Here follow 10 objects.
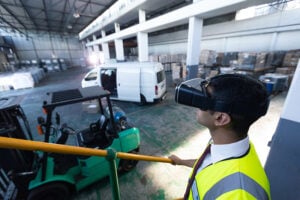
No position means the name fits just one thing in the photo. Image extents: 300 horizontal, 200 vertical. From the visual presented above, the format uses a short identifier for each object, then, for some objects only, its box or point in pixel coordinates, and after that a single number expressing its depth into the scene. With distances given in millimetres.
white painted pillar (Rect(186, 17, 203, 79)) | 6184
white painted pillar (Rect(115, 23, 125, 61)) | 12438
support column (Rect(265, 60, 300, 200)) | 1345
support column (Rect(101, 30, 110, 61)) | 15798
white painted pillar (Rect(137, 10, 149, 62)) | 8970
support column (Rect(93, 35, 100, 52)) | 19141
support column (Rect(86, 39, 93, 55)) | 22428
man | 700
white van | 5691
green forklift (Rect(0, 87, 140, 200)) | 1886
